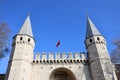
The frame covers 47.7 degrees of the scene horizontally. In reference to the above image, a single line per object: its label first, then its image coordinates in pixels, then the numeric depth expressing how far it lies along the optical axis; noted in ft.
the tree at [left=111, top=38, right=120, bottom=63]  56.28
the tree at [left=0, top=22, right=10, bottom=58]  52.70
